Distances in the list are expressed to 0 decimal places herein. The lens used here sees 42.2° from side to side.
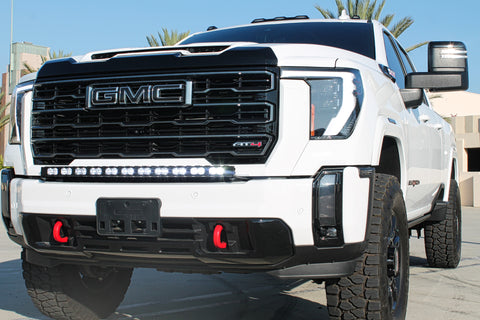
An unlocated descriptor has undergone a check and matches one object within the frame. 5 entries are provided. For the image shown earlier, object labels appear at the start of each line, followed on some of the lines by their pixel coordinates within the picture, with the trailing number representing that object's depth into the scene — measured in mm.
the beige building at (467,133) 18672
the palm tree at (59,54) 26266
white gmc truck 2816
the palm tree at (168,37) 22594
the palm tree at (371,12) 21375
